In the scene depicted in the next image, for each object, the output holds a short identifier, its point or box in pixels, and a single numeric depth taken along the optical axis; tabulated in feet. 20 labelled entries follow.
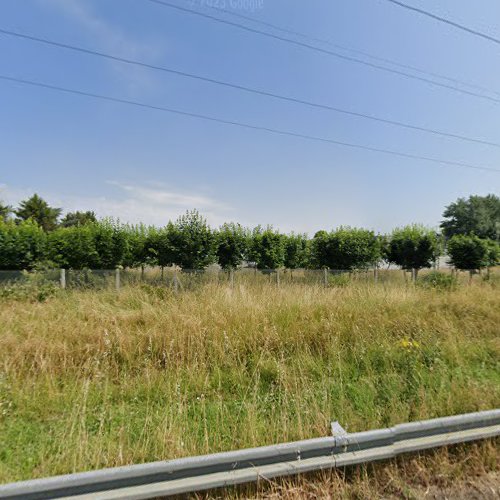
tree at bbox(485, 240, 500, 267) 83.37
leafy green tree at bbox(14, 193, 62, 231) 165.58
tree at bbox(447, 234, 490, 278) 76.07
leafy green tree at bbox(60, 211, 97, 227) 200.73
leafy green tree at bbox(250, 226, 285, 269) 62.03
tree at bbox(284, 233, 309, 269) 69.46
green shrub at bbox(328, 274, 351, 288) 41.98
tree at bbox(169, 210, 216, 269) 52.80
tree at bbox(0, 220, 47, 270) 45.44
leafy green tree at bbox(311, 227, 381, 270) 66.18
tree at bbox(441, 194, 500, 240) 201.87
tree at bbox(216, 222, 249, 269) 57.72
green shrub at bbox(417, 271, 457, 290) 35.55
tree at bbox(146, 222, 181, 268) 53.83
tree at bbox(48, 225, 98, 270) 54.13
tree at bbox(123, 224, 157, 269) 59.82
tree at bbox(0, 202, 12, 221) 142.10
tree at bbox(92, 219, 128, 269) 56.95
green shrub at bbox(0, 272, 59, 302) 30.25
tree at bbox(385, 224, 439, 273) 73.87
